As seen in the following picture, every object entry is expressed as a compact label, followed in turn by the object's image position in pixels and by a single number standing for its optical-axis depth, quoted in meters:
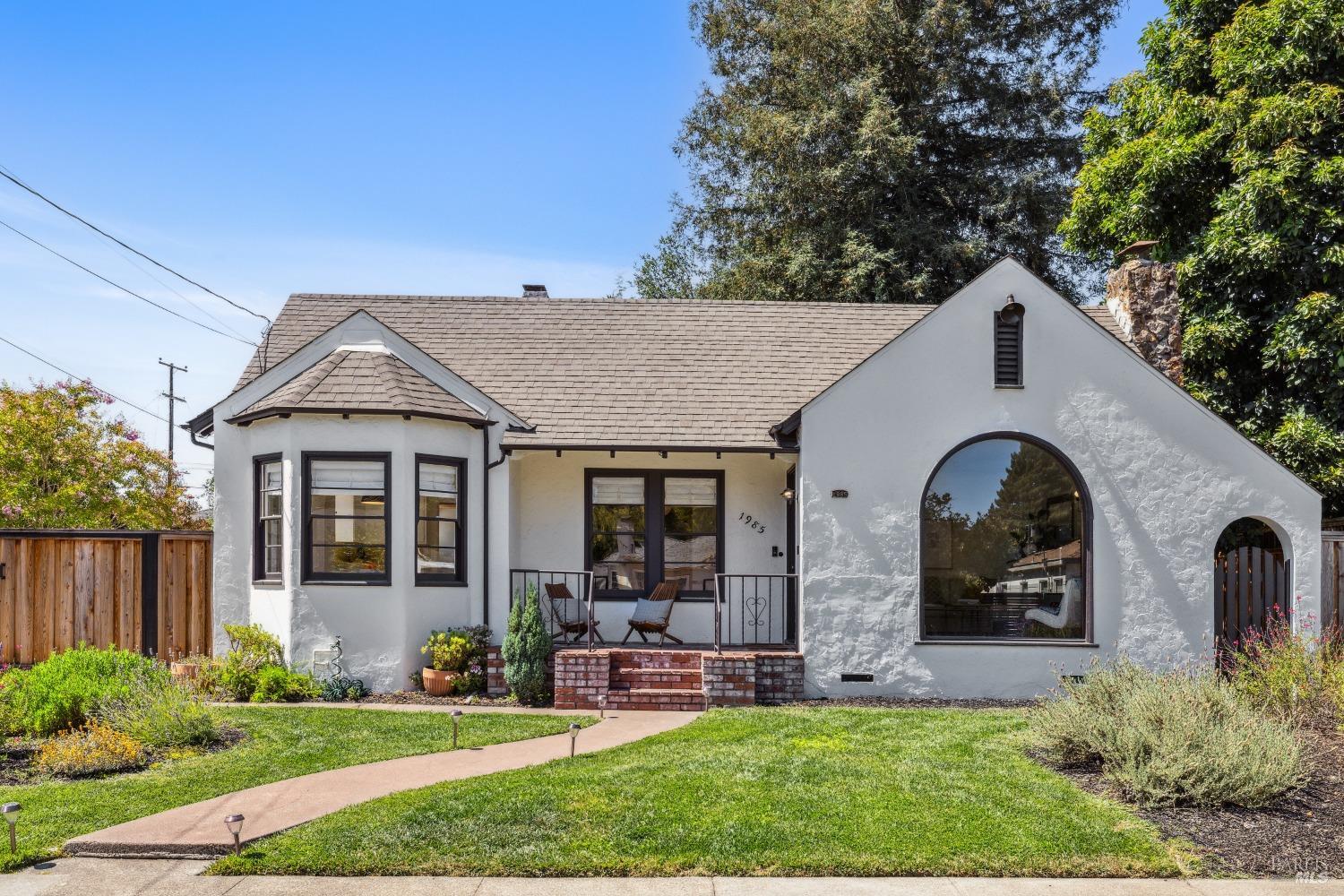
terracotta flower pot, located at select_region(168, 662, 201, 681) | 11.58
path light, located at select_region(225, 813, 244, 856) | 5.75
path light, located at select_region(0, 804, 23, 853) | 5.77
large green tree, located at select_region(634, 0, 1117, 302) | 23.69
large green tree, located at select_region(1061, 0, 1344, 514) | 14.52
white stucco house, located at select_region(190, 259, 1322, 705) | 11.50
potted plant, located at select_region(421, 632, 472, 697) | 11.70
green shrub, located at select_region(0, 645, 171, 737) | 8.84
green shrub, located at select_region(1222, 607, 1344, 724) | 9.16
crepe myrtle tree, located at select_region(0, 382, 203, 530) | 16.91
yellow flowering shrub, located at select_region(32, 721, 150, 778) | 7.92
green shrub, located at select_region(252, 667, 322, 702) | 11.38
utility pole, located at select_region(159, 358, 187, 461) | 38.12
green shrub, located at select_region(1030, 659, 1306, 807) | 6.76
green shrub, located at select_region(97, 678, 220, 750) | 8.54
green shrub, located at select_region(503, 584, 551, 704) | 11.38
